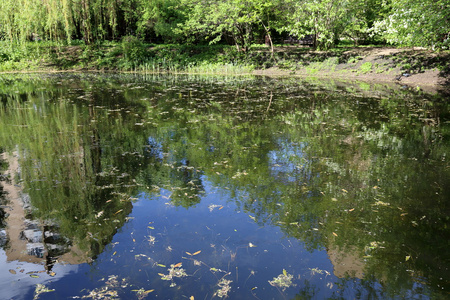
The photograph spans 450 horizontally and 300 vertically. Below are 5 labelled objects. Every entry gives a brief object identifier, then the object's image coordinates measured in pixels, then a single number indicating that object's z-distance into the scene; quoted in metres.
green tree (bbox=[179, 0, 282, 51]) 26.39
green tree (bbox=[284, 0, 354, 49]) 24.31
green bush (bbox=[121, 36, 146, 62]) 28.05
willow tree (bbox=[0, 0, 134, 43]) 23.78
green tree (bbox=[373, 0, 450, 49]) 13.72
